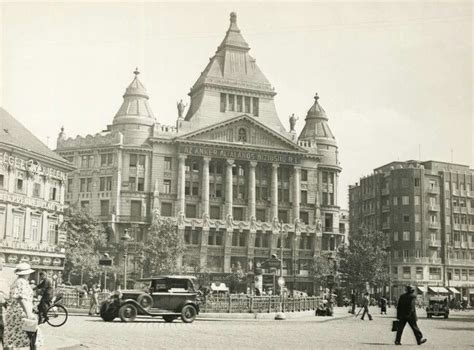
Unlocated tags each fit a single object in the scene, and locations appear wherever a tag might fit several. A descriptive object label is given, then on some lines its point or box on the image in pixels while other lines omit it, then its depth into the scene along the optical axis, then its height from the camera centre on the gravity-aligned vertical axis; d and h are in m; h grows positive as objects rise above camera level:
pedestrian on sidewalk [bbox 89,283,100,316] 35.06 -1.65
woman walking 13.80 -0.84
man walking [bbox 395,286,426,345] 20.75 -1.10
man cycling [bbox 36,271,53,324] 24.36 -0.89
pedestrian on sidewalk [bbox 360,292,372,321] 41.45 -1.53
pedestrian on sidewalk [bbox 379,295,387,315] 53.58 -2.12
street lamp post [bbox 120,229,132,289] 43.07 +2.17
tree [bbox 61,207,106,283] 68.94 +3.18
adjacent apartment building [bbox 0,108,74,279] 51.28 +5.76
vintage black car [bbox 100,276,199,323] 30.39 -1.25
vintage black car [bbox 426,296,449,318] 49.62 -2.12
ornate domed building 85.50 +12.64
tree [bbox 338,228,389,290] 84.44 +2.01
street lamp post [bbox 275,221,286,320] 36.38 -2.12
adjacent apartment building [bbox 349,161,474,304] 101.31 +7.55
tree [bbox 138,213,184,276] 71.75 +2.43
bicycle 25.50 -1.63
